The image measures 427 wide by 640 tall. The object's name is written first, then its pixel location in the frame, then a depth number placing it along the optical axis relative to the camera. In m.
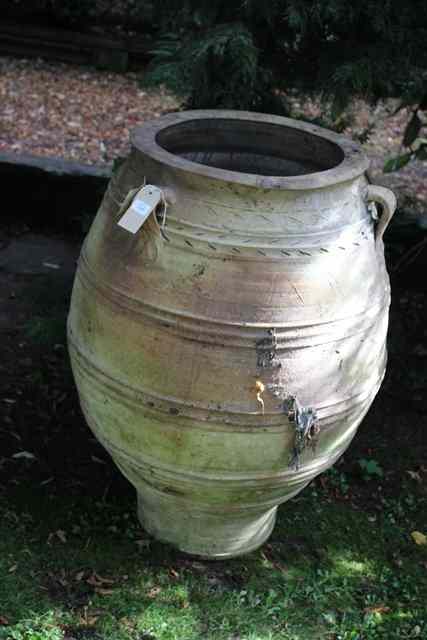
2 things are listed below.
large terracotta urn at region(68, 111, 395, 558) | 2.36
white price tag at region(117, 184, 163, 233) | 2.36
